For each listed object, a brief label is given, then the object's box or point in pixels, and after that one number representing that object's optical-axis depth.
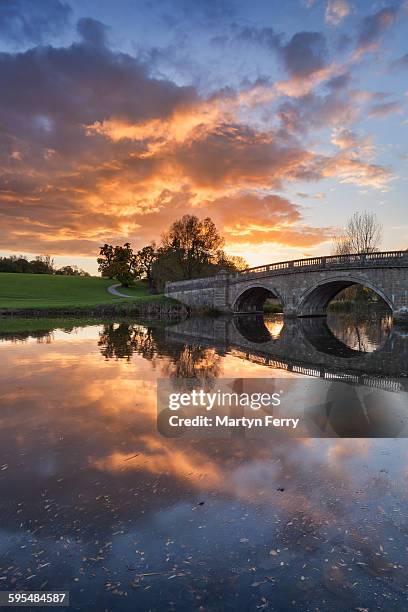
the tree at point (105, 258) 80.15
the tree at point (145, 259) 78.25
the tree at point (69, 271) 116.72
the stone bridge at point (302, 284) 30.77
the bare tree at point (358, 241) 52.25
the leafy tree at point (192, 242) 56.22
